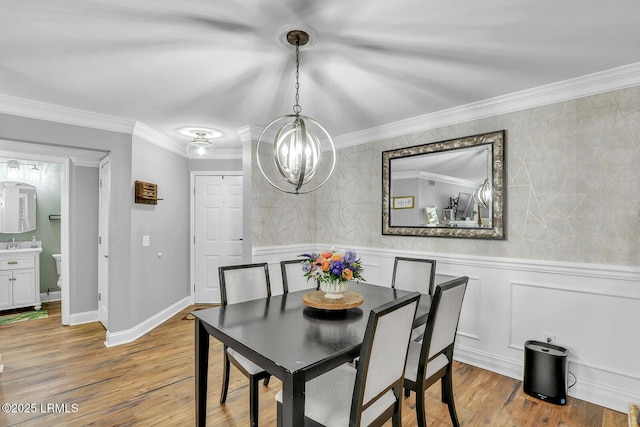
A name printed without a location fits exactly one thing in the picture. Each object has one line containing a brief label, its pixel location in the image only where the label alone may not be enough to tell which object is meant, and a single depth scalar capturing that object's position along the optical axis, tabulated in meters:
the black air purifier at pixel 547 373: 2.31
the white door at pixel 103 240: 3.75
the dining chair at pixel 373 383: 1.36
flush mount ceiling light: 3.75
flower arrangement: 2.00
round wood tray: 1.94
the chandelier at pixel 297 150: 1.89
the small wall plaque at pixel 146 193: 3.57
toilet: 4.98
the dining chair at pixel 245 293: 1.96
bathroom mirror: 4.74
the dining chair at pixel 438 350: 1.79
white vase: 2.05
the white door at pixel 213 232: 4.87
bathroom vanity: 4.39
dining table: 1.29
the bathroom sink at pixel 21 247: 4.50
